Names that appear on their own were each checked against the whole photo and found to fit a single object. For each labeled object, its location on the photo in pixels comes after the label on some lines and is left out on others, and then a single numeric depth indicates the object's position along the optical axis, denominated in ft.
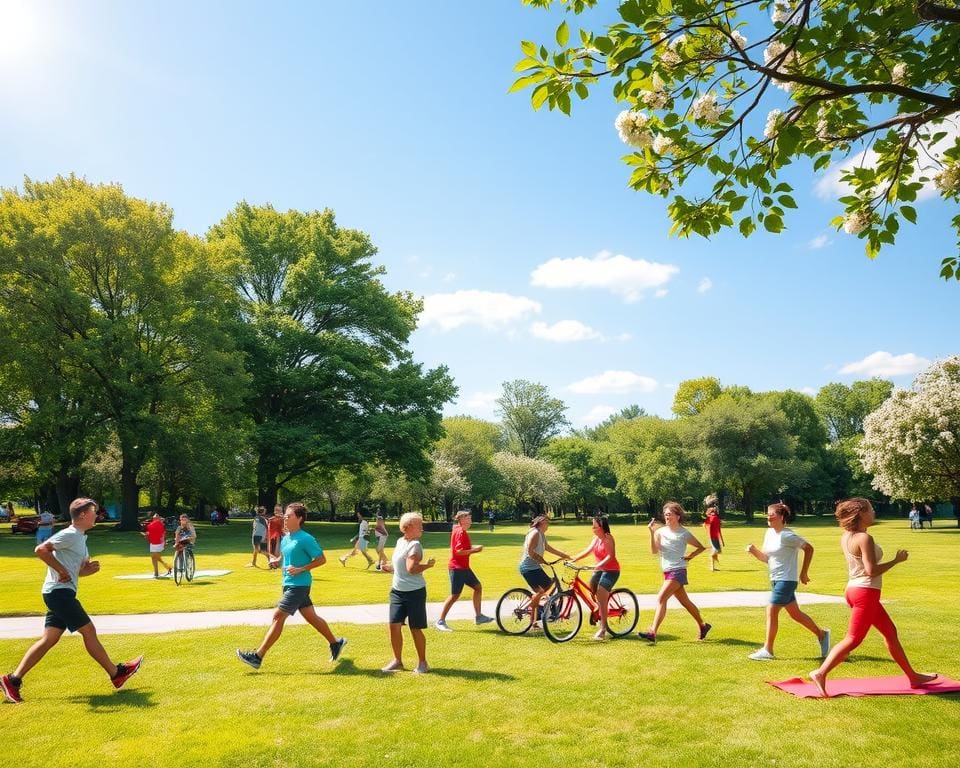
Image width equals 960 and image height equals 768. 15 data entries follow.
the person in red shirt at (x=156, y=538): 56.95
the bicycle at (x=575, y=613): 32.48
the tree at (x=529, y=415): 311.06
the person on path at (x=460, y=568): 34.78
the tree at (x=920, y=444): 128.36
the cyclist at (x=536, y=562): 33.50
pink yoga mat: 22.68
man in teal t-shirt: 26.89
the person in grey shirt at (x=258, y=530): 68.03
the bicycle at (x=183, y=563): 53.88
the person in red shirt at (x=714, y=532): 62.90
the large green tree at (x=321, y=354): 132.67
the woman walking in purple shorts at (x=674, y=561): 31.35
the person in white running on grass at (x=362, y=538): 64.59
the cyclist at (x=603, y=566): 32.09
